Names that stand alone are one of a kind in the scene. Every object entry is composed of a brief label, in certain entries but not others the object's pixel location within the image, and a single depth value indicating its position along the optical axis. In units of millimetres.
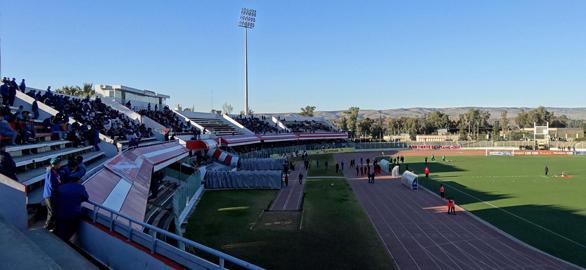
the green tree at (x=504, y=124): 184488
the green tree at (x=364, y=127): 150625
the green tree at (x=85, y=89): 89338
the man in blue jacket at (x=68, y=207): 6551
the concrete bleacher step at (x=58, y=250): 5322
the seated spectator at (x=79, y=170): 7896
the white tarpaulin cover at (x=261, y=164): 43469
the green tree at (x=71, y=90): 90681
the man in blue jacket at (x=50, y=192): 6574
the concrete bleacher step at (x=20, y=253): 4594
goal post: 71625
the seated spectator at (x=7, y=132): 11888
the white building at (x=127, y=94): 55250
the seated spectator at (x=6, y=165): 7785
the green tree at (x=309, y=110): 176125
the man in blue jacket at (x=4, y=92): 19312
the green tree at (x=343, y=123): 149475
